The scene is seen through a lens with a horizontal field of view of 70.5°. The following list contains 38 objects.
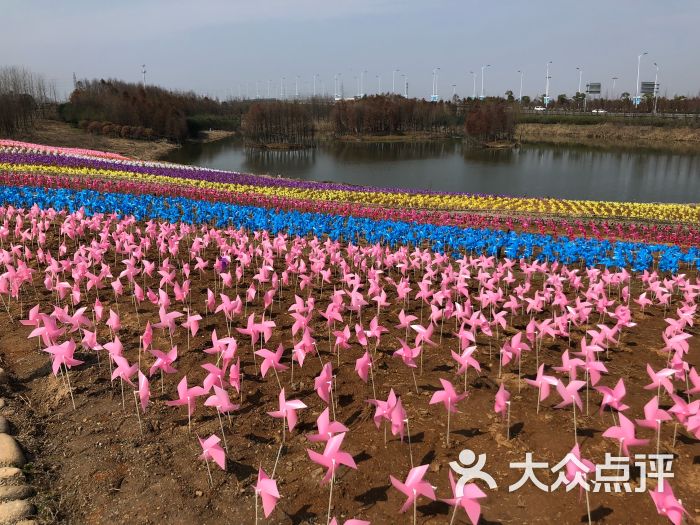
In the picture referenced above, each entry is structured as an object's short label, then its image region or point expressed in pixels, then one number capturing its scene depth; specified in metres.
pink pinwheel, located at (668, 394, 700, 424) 3.64
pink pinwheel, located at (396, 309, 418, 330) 5.58
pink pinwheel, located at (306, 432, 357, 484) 3.14
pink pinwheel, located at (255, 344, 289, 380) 4.52
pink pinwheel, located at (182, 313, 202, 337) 5.47
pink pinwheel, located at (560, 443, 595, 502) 3.05
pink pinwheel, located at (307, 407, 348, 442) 3.43
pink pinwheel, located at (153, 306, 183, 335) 5.38
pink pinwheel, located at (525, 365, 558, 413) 3.83
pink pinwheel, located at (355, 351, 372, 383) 4.52
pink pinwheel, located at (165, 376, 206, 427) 4.03
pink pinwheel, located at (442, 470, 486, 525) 2.79
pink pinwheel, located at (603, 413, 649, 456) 3.36
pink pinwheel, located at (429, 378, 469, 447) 3.90
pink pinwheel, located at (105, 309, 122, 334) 5.40
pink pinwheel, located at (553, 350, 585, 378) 4.41
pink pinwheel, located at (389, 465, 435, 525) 2.91
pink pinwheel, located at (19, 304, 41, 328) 5.31
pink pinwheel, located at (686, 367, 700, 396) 4.05
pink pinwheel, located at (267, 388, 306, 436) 3.73
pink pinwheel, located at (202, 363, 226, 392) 4.14
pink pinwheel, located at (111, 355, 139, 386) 4.29
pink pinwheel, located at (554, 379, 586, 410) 3.87
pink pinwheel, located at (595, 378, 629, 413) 3.84
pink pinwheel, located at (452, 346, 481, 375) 4.40
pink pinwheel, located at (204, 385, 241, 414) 3.84
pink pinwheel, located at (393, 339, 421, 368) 4.66
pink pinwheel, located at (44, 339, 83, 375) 4.45
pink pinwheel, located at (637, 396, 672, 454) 3.62
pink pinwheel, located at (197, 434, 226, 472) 3.34
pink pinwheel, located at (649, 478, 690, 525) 2.73
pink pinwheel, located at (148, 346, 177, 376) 4.47
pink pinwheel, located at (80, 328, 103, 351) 4.85
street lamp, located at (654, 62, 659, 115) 118.62
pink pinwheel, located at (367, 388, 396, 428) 3.81
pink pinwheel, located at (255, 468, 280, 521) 2.89
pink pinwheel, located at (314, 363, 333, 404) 4.13
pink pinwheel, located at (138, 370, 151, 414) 4.08
